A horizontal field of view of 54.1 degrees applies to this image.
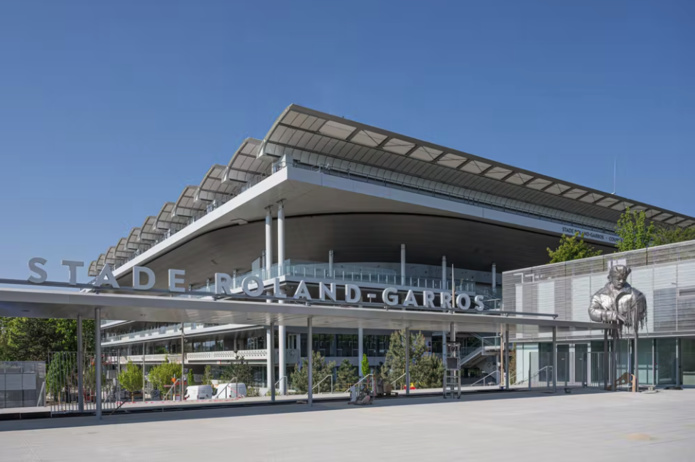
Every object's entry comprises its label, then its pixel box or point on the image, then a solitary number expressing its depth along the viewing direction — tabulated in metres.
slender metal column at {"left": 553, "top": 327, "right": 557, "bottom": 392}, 35.55
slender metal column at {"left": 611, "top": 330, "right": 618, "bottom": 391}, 36.72
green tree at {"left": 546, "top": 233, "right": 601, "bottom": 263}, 59.32
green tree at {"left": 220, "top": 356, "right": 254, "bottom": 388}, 58.19
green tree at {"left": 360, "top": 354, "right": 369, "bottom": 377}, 55.56
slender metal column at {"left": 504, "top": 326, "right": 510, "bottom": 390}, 36.89
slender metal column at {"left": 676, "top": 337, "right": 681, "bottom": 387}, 39.45
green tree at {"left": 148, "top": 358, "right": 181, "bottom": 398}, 68.69
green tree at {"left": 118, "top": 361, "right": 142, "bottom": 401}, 68.25
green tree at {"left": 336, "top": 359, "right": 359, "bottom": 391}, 52.95
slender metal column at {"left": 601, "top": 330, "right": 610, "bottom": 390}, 37.41
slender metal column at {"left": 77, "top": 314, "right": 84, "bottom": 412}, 24.75
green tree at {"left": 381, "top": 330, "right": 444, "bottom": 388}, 50.03
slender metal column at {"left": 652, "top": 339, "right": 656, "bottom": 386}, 39.62
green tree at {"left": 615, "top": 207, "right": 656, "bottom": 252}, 59.22
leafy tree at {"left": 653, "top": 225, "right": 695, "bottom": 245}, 63.67
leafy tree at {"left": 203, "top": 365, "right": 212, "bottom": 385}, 68.63
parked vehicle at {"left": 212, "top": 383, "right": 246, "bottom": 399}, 49.25
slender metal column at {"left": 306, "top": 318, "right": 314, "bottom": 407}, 27.46
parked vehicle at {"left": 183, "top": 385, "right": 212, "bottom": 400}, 50.84
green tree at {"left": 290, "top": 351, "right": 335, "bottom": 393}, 48.03
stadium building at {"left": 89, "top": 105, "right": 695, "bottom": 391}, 53.94
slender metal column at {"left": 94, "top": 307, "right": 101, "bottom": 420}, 23.31
